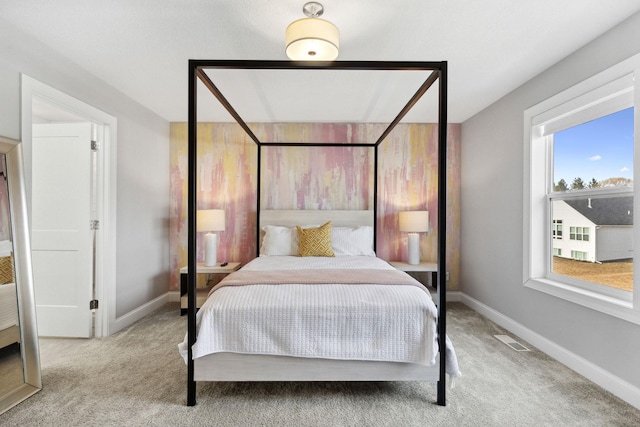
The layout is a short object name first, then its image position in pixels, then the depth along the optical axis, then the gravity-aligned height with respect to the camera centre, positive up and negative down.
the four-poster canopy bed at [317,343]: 1.86 -0.74
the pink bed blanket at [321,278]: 2.20 -0.45
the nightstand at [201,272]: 3.55 -0.71
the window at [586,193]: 2.13 +0.16
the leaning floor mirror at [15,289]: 1.97 -0.48
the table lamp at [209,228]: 3.68 -0.17
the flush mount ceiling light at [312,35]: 1.88 +1.04
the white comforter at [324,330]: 1.88 -0.67
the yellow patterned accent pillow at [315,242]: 3.50 -0.31
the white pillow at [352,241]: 3.66 -0.31
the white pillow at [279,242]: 3.66 -0.33
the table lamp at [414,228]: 3.84 -0.17
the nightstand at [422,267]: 3.65 -0.60
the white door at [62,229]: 2.94 -0.15
